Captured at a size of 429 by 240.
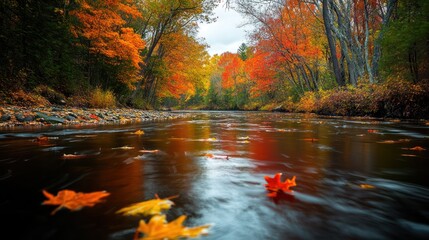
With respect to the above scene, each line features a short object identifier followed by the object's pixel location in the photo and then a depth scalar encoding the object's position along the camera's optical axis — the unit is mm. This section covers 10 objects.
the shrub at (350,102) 12109
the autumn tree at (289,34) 20047
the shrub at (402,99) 8750
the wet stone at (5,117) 7386
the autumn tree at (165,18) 18531
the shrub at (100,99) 14320
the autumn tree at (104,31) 13633
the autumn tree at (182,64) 23459
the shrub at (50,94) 12180
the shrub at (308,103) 19359
